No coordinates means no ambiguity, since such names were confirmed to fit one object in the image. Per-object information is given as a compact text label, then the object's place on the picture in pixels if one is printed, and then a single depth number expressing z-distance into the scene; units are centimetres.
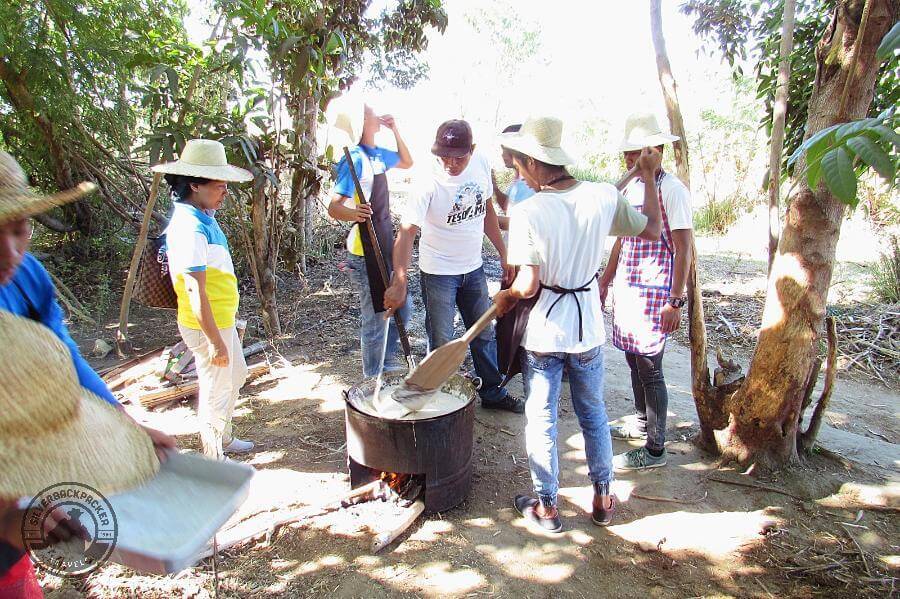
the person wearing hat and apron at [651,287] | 295
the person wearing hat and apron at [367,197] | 354
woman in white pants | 273
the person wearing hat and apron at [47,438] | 113
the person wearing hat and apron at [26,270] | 122
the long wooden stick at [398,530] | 265
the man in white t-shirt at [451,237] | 334
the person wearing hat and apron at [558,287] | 243
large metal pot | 274
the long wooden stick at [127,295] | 517
